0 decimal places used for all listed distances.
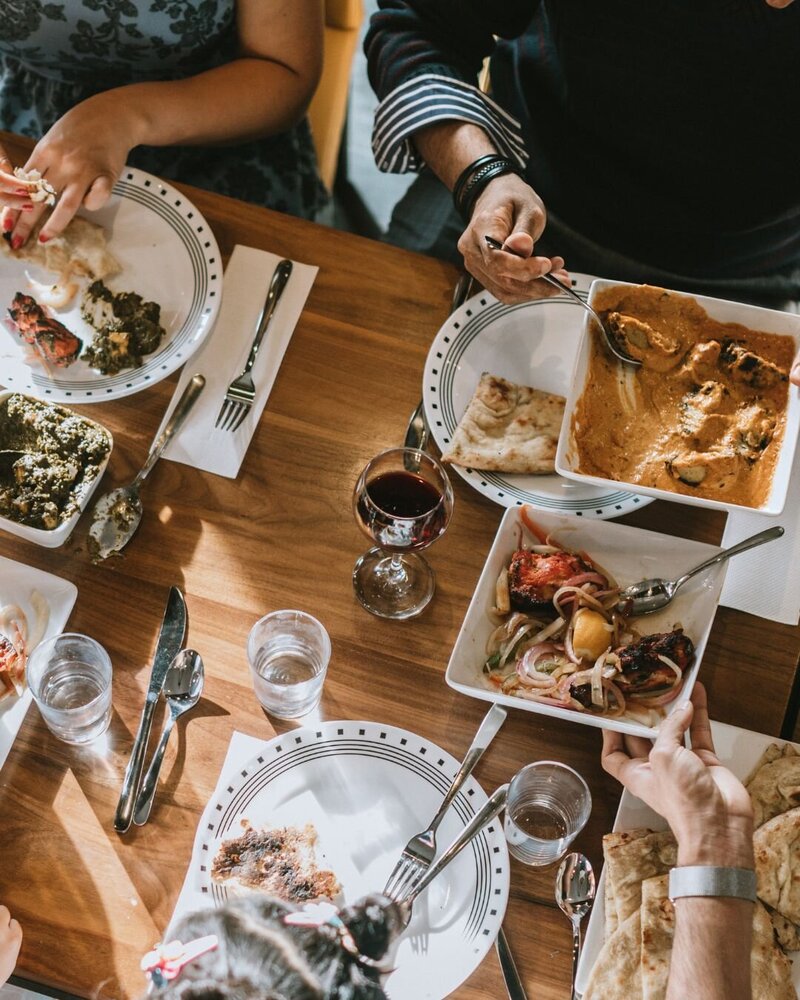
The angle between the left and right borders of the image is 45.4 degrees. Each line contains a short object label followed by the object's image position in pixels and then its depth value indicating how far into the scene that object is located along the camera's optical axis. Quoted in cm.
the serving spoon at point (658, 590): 154
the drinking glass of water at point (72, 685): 144
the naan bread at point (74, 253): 183
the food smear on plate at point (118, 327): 175
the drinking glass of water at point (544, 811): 140
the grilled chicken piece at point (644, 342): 169
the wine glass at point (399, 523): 148
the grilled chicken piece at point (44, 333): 174
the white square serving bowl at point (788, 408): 153
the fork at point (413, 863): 140
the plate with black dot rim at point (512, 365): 166
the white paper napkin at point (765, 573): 160
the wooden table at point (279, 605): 139
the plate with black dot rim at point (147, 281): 173
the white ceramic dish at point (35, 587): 155
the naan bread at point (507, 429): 165
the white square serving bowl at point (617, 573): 148
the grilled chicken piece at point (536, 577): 153
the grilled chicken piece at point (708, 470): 160
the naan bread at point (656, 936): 130
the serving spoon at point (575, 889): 138
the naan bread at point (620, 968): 130
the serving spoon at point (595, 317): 165
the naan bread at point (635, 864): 136
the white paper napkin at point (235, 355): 171
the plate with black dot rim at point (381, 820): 136
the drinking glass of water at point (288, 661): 147
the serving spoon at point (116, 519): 161
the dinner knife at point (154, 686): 144
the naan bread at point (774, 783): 143
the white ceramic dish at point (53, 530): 152
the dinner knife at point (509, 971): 134
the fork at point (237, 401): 173
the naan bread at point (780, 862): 136
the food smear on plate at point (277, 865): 139
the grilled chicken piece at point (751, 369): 165
